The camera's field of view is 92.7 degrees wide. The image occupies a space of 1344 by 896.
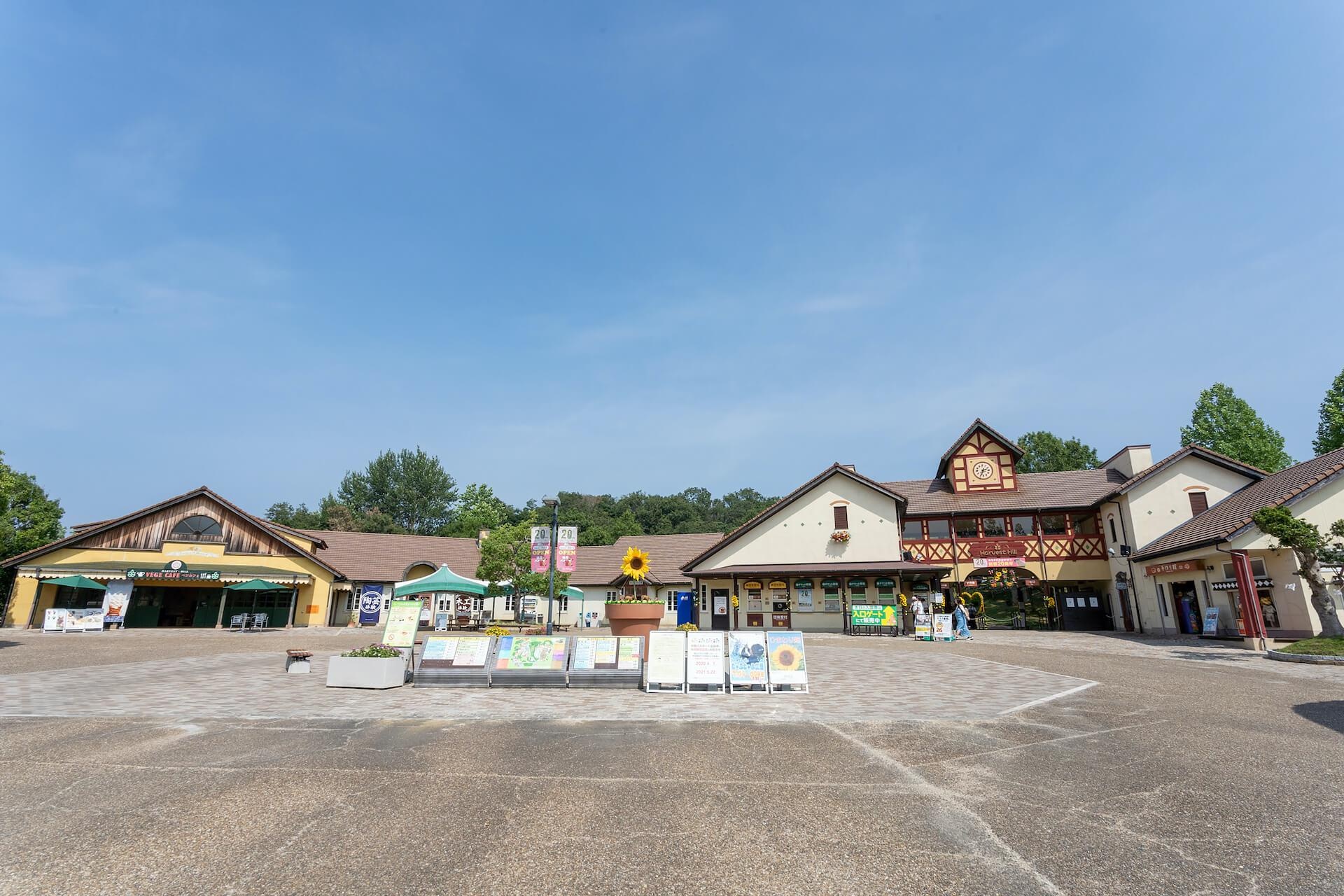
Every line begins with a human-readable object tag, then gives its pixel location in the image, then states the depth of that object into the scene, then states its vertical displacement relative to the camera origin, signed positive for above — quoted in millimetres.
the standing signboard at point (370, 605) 38969 -546
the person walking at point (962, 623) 26688 -1107
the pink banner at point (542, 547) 17609 +1349
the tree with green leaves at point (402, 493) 83750 +13303
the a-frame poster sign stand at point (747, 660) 12578 -1236
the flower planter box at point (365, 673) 13156 -1536
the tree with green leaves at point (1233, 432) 44281 +11511
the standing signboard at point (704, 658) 12719 -1213
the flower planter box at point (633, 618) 15562 -517
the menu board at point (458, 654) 13555 -1204
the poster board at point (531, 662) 13266 -1341
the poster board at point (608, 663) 13242 -1356
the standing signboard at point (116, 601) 31375 -201
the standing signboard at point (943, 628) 24906 -1207
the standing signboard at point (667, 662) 12609 -1289
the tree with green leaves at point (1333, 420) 38125 +10387
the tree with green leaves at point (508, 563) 35000 +1776
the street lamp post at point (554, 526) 17550 +1963
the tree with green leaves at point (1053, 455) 64375 +13941
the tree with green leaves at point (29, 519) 45938 +5814
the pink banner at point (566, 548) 18250 +1373
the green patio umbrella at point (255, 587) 33875 +469
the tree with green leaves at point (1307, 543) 18328 +1484
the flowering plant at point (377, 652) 13336 -1154
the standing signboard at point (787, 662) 12555 -1276
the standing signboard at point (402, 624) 15117 -642
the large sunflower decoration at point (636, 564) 17703 +867
